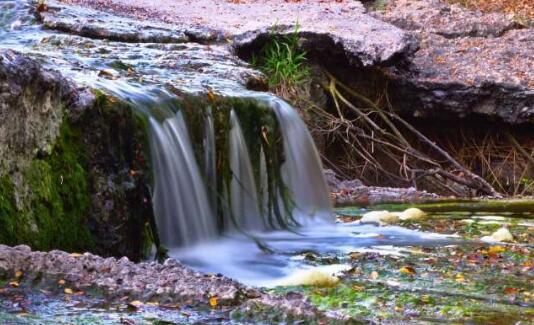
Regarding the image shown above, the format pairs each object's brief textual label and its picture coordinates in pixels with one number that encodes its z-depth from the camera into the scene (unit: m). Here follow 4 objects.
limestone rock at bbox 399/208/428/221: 9.51
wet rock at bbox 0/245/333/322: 4.27
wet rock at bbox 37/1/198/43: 12.45
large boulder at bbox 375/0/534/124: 15.43
